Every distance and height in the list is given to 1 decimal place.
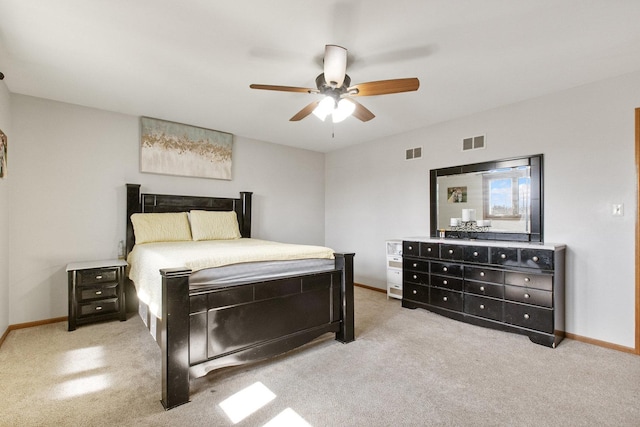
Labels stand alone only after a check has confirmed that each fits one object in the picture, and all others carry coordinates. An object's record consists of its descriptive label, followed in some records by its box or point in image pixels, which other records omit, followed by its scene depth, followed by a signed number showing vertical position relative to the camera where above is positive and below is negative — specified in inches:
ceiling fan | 85.6 +39.6
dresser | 112.1 -28.8
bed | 74.3 -29.2
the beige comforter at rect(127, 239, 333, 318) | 82.5 -13.3
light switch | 109.8 +2.8
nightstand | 124.0 -33.1
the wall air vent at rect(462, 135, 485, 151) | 149.3 +37.4
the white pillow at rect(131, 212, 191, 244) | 142.9 -6.0
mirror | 132.2 +7.7
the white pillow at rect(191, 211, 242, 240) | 157.3 -5.8
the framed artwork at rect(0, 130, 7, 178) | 111.4 +22.7
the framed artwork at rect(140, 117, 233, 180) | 158.1 +37.0
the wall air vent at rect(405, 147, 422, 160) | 175.9 +37.5
